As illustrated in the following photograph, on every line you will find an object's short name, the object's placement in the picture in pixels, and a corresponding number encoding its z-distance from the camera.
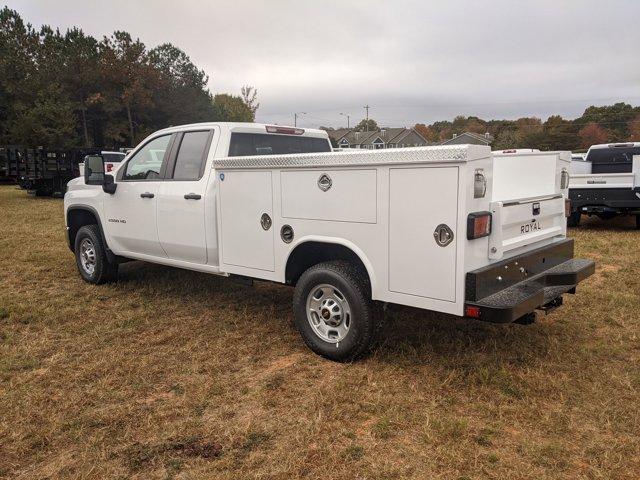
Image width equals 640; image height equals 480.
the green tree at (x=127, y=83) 42.41
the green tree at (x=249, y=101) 68.56
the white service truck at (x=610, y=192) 9.91
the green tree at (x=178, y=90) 47.57
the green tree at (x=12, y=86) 35.59
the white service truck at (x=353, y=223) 3.40
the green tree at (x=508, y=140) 64.00
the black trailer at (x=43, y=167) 20.97
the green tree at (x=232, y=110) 60.34
